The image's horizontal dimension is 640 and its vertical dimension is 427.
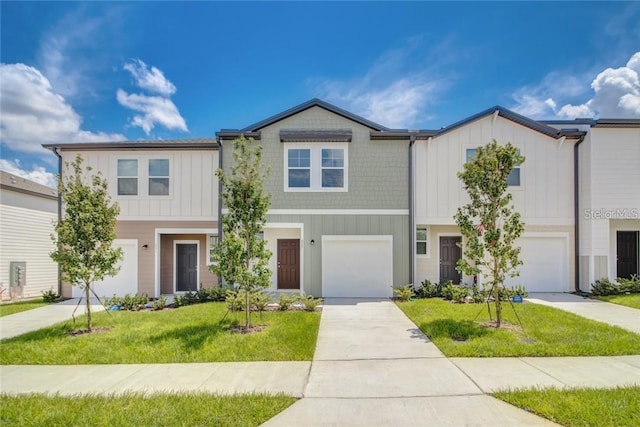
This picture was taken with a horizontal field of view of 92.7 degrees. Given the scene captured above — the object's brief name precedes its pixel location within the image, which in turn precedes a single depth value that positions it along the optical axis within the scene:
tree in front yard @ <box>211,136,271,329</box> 6.88
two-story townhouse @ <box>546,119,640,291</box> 11.03
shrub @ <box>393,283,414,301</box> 10.18
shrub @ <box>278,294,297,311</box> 9.00
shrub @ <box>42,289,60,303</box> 10.93
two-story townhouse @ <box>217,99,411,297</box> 11.07
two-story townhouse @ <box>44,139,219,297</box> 11.49
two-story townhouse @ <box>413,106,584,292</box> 11.37
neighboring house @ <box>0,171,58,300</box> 12.79
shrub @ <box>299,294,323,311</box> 8.81
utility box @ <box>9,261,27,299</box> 12.88
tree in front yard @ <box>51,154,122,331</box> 6.99
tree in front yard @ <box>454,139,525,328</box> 6.91
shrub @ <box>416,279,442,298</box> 10.57
